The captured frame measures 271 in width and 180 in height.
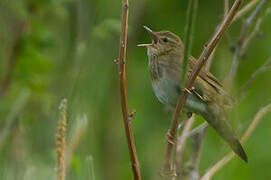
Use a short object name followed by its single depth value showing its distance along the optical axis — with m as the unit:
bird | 6.93
